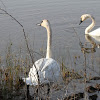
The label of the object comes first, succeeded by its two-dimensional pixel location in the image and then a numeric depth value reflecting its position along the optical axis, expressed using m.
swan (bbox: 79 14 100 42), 11.48
